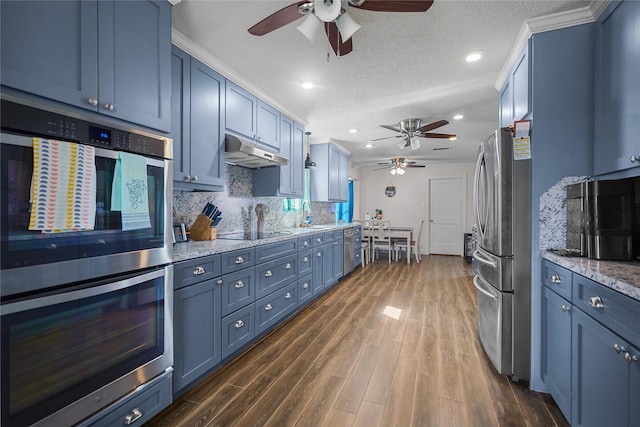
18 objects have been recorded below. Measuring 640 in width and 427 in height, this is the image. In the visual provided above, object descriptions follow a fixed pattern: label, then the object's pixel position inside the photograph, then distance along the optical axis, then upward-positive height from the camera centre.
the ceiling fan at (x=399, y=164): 5.91 +1.05
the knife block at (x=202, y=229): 2.44 -0.15
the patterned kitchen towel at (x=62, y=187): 1.04 +0.10
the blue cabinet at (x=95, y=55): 1.03 +0.68
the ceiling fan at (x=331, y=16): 1.36 +1.04
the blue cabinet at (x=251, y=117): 2.61 +0.98
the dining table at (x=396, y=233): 6.23 -0.48
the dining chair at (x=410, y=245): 6.38 -0.74
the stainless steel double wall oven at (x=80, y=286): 1.00 -0.31
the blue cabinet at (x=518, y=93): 1.95 +0.93
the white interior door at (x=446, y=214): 7.37 -0.04
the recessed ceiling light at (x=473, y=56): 2.25 +1.27
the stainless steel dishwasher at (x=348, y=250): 4.73 -0.66
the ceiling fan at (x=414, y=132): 3.82 +1.13
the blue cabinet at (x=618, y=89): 1.45 +0.69
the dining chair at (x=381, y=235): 6.30 -0.51
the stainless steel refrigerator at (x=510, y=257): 1.92 -0.31
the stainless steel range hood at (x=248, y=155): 2.48 +0.54
